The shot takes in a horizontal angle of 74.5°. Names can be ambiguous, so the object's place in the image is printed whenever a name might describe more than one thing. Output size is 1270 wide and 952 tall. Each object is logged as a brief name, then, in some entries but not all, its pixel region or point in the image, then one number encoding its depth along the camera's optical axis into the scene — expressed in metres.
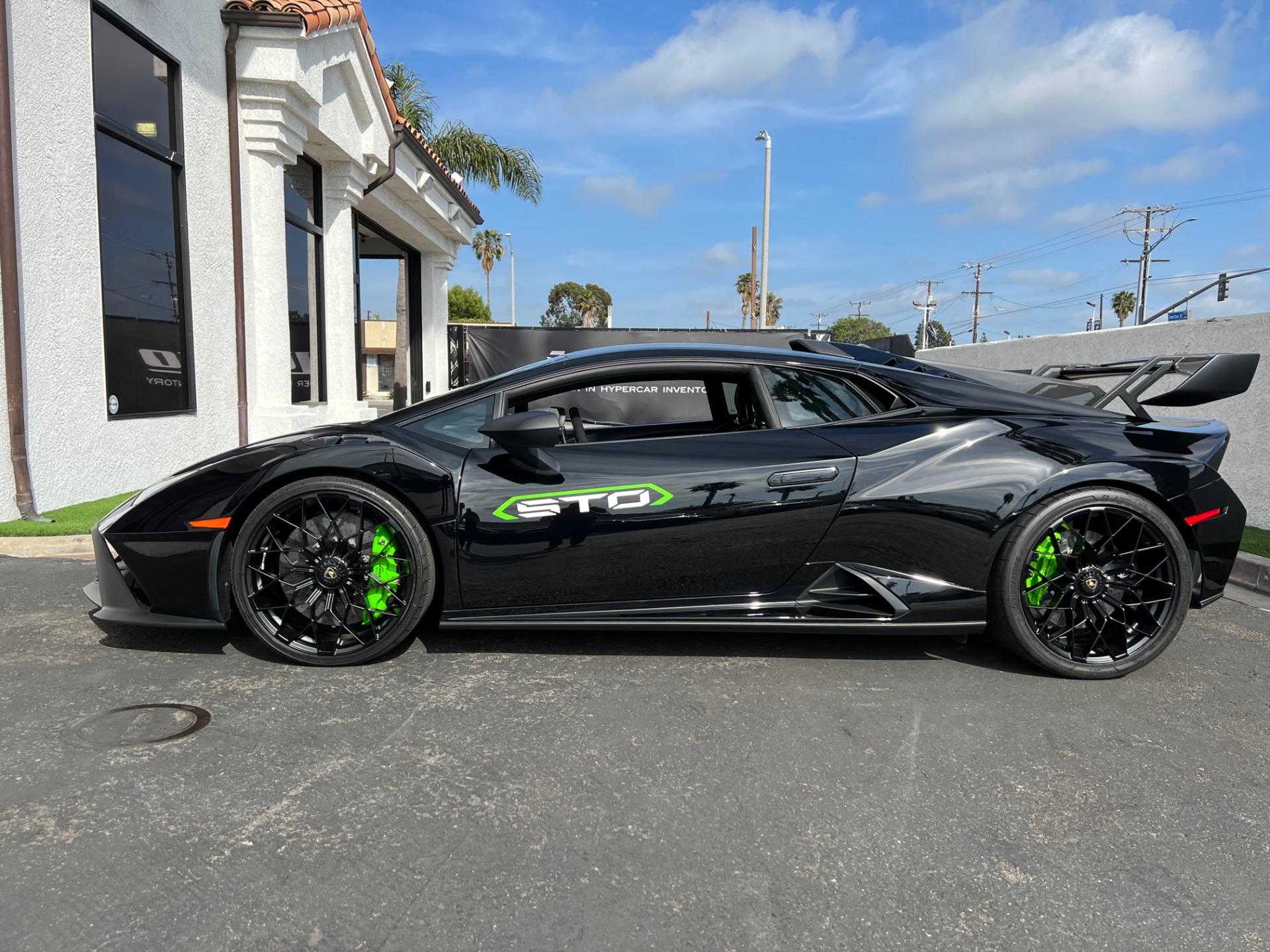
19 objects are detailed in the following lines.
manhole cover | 2.50
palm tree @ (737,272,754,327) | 80.88
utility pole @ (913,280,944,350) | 62.18
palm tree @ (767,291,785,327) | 88.69
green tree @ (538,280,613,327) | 94.81
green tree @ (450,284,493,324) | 63.34
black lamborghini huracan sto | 3.03
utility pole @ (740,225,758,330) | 45.40
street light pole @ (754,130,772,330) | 27.05
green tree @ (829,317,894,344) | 109.44
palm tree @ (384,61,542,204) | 19.94
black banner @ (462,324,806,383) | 12.25
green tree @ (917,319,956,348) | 101.31
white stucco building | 6.02
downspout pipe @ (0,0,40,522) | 5.57
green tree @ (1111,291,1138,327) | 83.62
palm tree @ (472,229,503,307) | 75.50
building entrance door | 16.95
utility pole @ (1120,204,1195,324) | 54.19
